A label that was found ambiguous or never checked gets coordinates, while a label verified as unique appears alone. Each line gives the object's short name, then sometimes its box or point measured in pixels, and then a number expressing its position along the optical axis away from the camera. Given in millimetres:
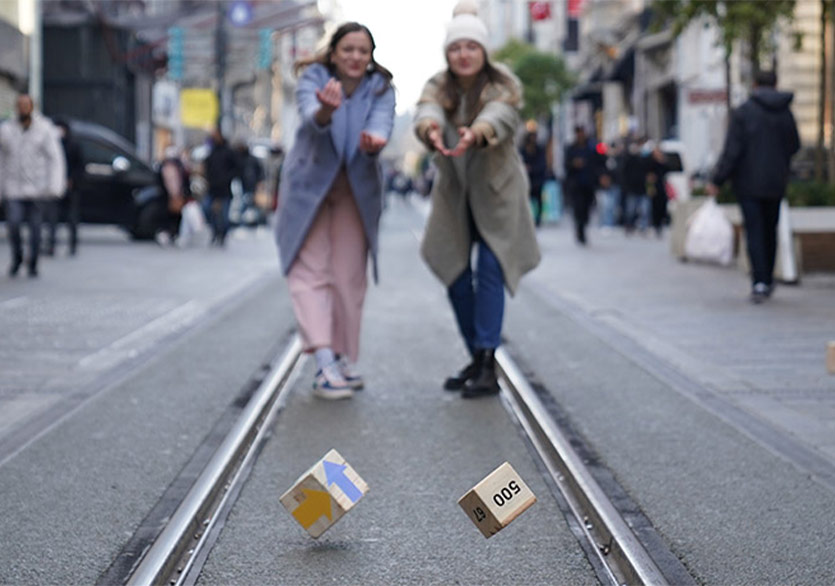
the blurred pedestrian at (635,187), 27062
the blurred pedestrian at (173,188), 24594
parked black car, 25031
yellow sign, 46375
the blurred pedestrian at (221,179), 24031
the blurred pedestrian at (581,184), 23750
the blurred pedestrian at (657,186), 27641
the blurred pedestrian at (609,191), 28469
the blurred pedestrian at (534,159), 26156
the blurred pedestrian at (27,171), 15672
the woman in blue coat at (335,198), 7547
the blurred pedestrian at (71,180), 20078
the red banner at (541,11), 61438
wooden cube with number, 4379
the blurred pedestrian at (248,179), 28098
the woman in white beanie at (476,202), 7668
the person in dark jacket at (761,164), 12703
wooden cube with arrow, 4551
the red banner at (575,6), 64562
